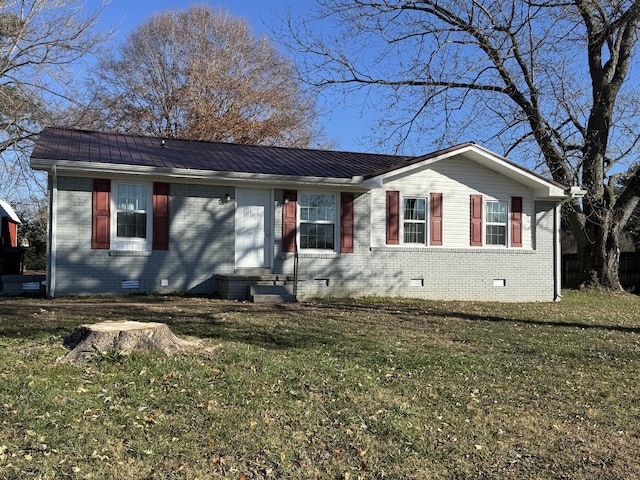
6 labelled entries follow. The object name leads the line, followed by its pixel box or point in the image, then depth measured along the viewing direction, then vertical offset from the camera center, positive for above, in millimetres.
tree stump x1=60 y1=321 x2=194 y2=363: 5781 -870
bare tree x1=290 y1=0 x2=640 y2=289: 13633 +3893
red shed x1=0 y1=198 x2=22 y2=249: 20344 +1200
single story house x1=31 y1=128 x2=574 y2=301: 12000 +841
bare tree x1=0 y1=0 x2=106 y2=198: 18078 +5412
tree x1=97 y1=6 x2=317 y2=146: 27891 +8564
